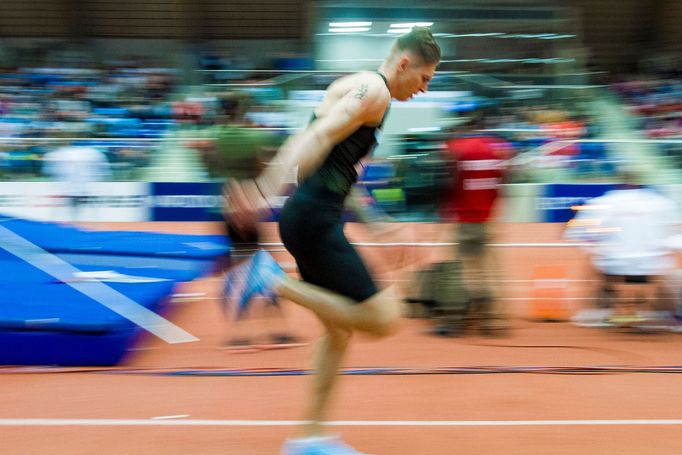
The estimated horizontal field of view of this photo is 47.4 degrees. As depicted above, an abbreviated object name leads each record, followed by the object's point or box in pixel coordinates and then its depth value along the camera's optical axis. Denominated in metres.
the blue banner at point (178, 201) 12.79
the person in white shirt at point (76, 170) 12.07
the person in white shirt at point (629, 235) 6.11
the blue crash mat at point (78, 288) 5.12
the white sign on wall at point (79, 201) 12.41
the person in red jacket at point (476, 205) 6.18
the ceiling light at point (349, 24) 18.19
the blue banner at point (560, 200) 12.34
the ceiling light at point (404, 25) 18.11
